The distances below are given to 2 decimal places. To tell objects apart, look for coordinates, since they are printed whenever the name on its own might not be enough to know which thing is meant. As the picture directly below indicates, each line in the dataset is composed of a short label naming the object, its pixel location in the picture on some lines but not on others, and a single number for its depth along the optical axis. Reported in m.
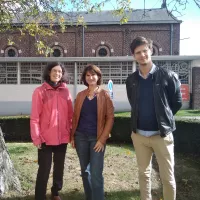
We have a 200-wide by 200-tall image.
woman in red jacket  3.62
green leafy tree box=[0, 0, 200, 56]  7.90
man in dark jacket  3.27
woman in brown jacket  3.55
